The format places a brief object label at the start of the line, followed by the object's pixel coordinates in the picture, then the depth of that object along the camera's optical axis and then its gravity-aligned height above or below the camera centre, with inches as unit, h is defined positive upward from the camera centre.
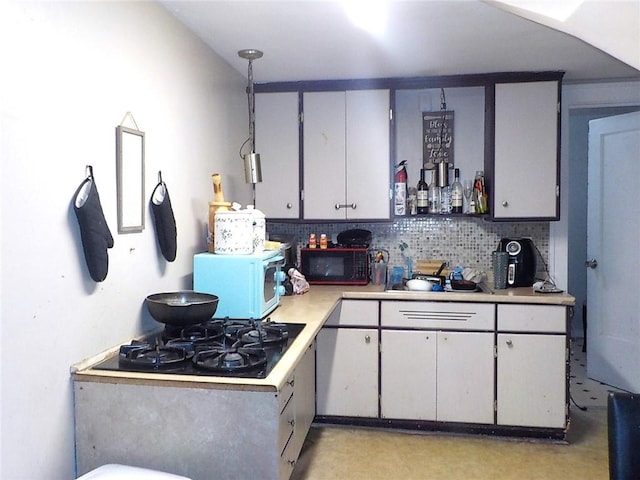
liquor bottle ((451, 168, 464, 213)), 136.9 +8.6
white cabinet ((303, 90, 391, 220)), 133.0 +19.2
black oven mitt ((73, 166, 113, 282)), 64.2 +0.3
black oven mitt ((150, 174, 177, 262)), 84.7 +1.6
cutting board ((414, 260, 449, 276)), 140.0 -10.1
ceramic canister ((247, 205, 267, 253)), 95.7 -0.1
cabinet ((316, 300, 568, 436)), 119.1 -32.0
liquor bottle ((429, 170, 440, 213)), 139.6 +9.0
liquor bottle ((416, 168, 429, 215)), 138.3 +8.1
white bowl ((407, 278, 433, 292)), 128.8 -14.0
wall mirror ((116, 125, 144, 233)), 74.3 +7.6
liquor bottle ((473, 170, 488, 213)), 132.0 +8.9
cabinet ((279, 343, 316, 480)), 70.6 -30.9
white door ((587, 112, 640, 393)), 143.8 -6.5
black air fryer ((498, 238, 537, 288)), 131.6 -8.3
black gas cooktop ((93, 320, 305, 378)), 64.1 -16.4
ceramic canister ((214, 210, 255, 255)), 93.7 -0.5
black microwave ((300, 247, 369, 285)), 135.9 -9.6
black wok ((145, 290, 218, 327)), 75.6 -12.0
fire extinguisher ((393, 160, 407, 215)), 136.4 +8.3
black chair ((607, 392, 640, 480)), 49.8 -19.9
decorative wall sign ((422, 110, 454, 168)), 142.9 +25.4
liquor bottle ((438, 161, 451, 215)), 139.8 +11.5
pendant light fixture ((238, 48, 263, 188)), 111.1 +15.4
